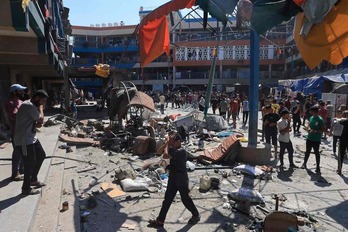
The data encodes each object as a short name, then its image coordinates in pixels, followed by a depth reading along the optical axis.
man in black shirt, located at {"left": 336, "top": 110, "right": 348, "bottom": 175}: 7.62
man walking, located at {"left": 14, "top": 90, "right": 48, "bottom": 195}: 4.59
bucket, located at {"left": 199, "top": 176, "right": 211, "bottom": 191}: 6.72
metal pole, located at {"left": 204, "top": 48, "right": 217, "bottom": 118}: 14.42
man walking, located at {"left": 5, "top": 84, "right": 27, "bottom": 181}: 5.30
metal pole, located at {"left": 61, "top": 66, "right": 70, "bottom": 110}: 20.66
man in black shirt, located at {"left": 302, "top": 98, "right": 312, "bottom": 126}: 15.90
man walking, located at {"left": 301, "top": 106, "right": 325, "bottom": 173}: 7.84
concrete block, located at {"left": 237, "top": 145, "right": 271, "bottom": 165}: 8.91
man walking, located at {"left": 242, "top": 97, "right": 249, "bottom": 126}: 16.69
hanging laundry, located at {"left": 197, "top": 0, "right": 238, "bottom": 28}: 5.71
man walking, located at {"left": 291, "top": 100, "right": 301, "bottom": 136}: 13.74
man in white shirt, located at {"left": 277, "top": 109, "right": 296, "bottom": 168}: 8.39
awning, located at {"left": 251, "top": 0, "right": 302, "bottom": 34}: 4.86
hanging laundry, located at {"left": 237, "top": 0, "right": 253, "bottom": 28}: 5.08
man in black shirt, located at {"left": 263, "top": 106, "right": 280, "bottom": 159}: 9.39
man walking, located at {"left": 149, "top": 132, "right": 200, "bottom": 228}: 4.84
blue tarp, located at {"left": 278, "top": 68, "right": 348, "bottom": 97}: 16.61
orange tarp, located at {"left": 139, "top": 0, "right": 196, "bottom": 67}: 7.29
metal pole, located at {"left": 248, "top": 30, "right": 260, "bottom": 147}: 9.08
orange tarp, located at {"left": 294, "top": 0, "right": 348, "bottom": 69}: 4.91
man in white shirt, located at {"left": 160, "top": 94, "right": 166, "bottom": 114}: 24.76
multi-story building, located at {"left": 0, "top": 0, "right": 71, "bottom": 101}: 4.90
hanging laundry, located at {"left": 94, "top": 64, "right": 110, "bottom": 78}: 16.11
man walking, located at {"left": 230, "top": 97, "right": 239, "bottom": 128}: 16.72
